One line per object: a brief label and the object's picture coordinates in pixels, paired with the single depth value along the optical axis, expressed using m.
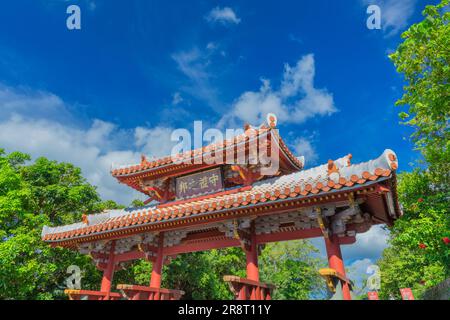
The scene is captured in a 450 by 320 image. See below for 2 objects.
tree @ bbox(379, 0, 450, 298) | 10.40
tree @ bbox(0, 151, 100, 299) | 12.96
